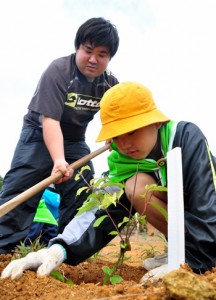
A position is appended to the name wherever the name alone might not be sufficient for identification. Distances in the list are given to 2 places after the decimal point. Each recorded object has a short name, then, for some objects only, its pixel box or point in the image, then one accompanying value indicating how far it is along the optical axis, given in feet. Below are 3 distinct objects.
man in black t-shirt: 8.74
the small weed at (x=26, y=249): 7.43
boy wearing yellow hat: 5.73
